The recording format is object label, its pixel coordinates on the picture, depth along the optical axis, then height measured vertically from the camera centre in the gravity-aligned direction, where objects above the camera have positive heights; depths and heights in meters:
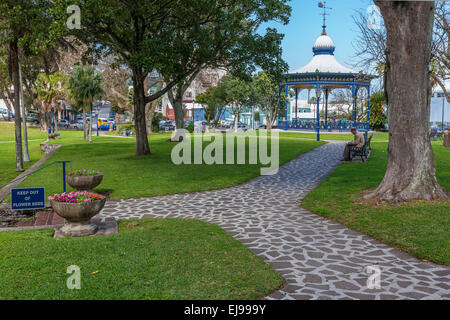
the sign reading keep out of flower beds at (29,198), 8.11 -1.44
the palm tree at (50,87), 47.22 +4.84
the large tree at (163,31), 17.22 +4.62
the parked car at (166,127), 55.07 -0.12
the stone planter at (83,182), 10.88 -1.48
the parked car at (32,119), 70.19 +1.50
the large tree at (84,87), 37.25 +3.77
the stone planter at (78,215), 7.24 -1.61
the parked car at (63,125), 63.56 +0.37
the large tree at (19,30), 16.19 +4.10
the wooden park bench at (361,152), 17.97 -1.19
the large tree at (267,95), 52.28 +4.19
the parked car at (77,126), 63.68 +0.20
